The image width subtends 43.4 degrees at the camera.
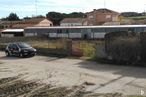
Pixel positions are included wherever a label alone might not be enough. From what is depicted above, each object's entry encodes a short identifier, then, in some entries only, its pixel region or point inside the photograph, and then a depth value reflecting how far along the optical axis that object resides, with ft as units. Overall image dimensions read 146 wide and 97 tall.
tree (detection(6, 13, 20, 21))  290.16
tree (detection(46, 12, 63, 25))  252.85
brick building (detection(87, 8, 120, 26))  194.55
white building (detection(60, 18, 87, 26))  204.80
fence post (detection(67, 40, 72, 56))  59.76
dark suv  62.05
